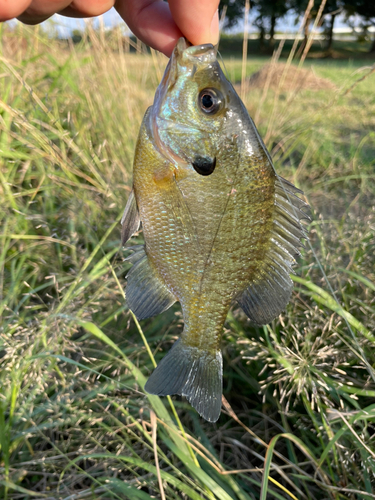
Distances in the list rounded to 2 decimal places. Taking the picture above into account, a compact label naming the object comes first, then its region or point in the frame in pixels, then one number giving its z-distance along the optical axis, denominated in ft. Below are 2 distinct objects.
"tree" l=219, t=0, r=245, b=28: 82.02
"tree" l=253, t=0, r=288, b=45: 88.02
